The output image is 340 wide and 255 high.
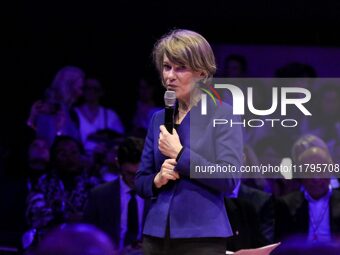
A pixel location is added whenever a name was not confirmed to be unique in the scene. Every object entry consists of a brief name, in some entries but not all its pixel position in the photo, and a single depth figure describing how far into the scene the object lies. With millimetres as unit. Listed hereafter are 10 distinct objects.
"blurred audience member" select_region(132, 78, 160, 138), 11575
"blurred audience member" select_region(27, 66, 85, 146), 10867
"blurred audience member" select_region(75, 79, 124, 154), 11078
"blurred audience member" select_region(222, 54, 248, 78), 11406
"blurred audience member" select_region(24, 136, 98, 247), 8844
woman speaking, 4676
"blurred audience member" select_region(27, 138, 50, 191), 10357
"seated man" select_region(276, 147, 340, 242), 8852
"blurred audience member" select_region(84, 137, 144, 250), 8789
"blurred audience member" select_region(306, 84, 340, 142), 10547
